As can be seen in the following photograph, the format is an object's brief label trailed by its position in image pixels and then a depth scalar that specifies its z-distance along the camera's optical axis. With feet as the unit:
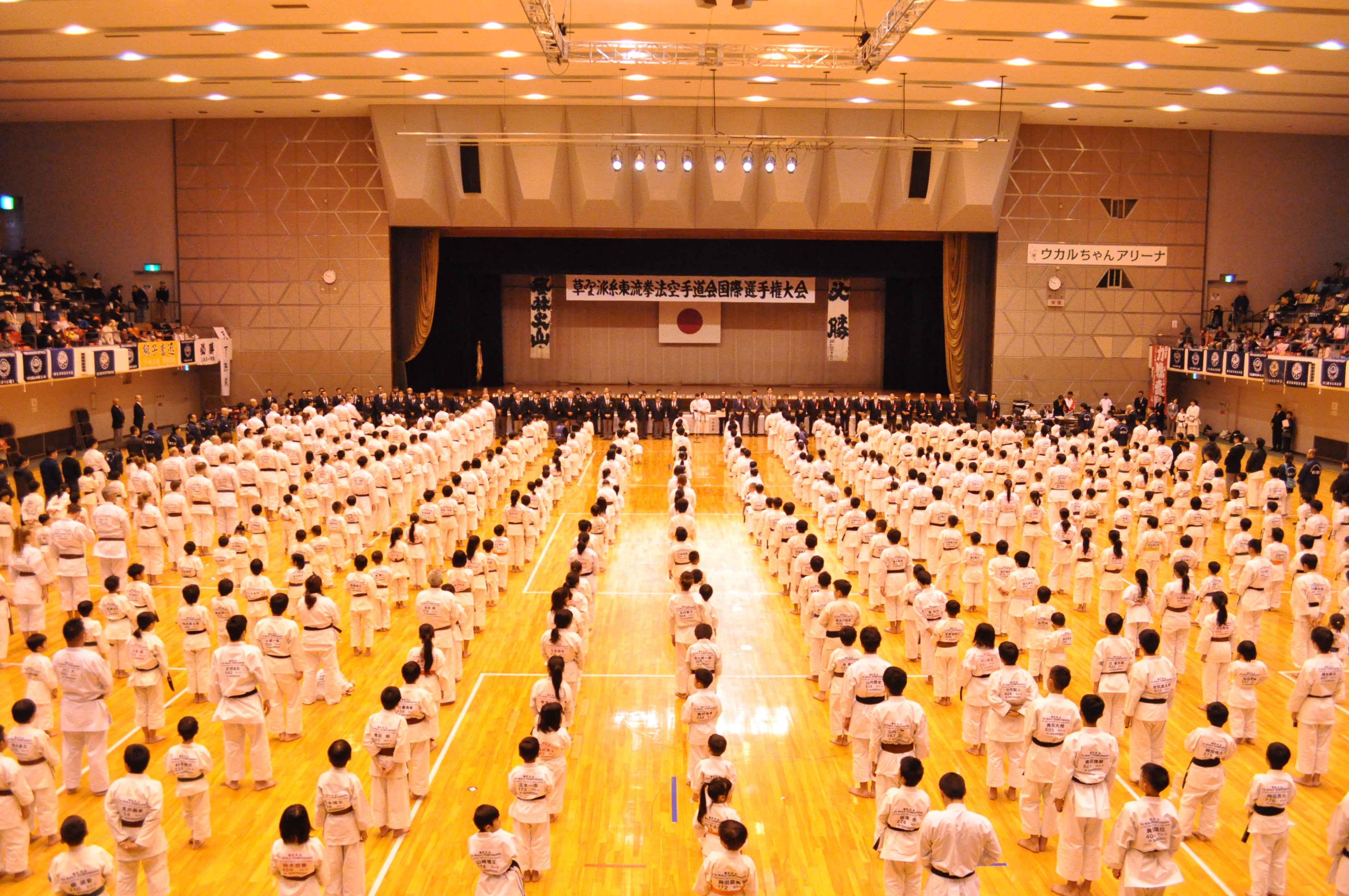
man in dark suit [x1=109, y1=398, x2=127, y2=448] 88.84
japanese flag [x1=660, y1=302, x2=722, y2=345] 130.11
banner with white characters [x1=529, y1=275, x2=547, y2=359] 128.57
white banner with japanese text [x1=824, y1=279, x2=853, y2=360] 128.77
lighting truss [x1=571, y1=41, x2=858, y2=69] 60.03
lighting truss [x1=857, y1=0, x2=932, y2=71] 51.98
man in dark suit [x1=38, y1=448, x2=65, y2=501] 56.70
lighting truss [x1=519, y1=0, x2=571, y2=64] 54.08
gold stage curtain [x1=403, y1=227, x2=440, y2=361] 110.73
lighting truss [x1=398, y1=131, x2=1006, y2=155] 88.07
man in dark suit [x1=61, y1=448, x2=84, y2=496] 60.59
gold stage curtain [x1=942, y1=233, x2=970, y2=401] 111.55
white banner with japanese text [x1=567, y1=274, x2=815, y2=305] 123.13
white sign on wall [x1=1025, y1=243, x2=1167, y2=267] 108.27
